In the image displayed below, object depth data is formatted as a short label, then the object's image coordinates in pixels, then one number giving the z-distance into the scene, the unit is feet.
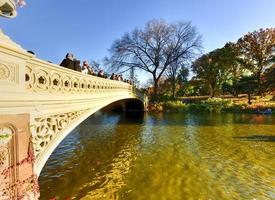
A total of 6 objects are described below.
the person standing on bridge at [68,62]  19.51
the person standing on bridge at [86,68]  24.65
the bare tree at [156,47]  77.79
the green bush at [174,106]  69.57
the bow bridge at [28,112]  9.03
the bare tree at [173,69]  84.73
